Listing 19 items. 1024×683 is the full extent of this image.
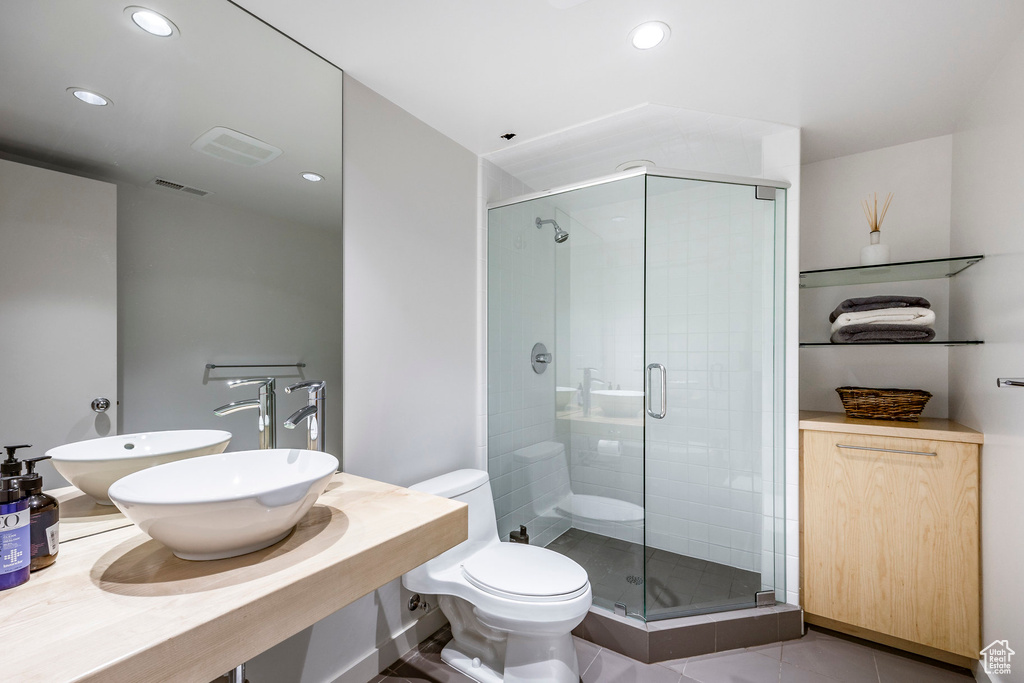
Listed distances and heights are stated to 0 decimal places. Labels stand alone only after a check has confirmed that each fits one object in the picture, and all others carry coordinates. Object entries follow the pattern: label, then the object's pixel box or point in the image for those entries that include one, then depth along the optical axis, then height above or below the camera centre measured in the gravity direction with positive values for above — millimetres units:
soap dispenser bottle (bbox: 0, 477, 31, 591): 801 -345
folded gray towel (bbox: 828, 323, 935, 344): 1924 +37
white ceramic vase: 2094 +396
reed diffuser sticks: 2193 +625
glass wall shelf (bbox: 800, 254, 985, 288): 1994 +316
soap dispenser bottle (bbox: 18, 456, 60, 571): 871 -346
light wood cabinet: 1754 -758
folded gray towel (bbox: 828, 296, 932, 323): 1951 +166
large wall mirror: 1059 +333
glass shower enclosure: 2008 -222
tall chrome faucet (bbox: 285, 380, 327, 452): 1490 -230
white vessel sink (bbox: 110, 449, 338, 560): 809 -326
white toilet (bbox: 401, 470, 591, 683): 1534 -884
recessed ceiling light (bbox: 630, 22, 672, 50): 1448 +976
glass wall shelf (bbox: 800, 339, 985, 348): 1789 -1
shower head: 2260 +516
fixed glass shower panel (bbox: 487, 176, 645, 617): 2027 -187
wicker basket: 1970 -265
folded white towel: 1920 +107
